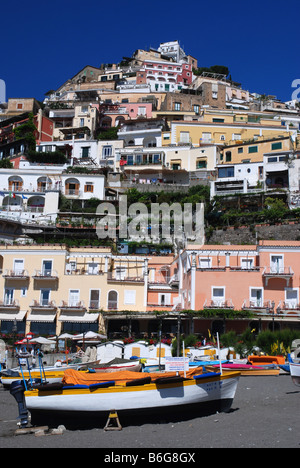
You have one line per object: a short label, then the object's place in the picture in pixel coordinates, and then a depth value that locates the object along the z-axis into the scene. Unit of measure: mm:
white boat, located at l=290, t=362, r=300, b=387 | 22375
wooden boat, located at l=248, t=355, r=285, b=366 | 29844
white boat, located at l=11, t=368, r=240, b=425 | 16875
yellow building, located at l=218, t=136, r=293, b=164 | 62594
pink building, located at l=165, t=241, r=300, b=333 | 39719
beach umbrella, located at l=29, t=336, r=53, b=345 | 34588
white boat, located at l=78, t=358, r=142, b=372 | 23209
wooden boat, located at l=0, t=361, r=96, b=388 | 24094
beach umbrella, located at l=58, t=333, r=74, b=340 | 37094
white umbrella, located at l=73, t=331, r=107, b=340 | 36688
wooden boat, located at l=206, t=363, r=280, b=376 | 27797
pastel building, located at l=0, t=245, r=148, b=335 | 42750
